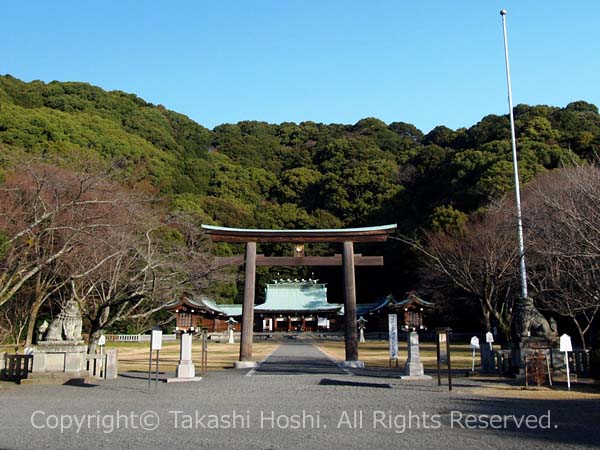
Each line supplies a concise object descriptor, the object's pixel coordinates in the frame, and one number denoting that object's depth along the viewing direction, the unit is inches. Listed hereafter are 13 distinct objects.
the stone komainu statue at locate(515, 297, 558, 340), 538.0
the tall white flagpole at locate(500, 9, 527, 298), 584.4
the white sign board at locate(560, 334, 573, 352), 452.8
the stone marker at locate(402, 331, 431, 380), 544.0
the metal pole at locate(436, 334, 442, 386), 463.0
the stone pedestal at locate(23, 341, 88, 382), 536.7
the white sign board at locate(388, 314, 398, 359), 735.7
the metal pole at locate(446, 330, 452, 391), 445.1
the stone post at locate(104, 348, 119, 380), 583.4
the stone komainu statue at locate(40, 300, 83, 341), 550.9
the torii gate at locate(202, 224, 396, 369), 743.1
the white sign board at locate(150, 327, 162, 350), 467.3
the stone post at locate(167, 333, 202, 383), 555.2
